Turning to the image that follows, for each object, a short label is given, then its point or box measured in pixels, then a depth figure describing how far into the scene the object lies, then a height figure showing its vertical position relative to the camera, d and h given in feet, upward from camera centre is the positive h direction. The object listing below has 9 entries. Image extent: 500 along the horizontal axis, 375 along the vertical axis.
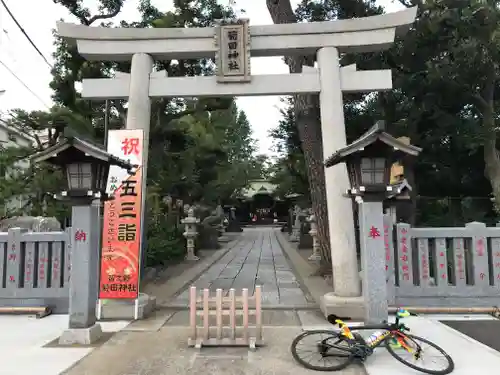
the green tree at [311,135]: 32.78 +6.85
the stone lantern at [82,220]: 18.45 -0.12
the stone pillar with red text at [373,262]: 18.84 -2.24
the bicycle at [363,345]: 15.17 -5.18
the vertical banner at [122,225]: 22.48 -0.44
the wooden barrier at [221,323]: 17.20 -4.76
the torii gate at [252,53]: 24.54 +10.34
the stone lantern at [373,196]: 18.76 +0.98
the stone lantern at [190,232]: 49.44 -1.91
